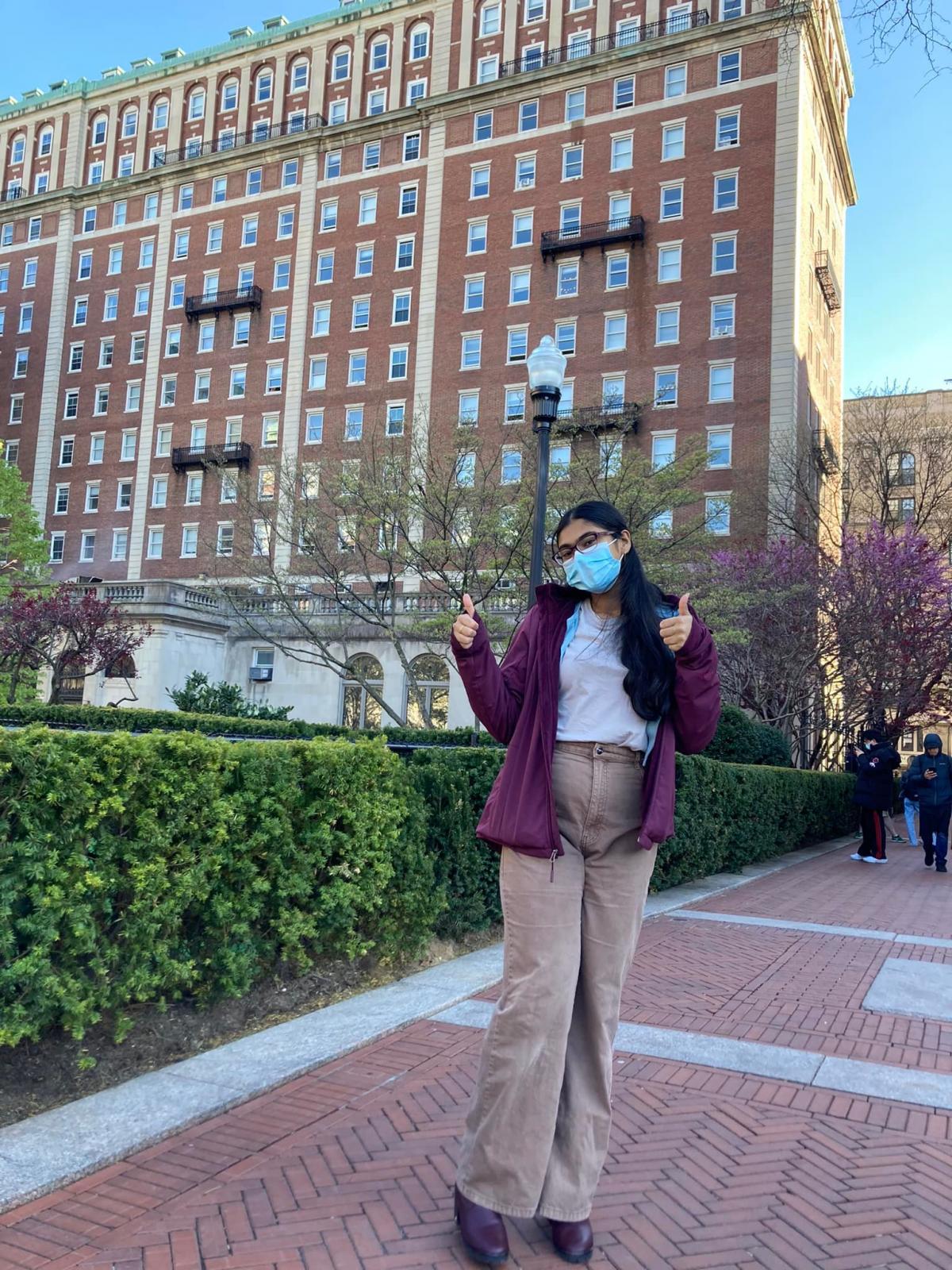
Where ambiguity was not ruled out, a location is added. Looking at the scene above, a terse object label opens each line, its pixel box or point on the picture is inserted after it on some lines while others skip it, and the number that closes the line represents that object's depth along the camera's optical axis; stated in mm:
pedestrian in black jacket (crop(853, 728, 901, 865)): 15234
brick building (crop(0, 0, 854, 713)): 39594
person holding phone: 14609
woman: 2832
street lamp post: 9414
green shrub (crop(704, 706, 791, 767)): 16031
